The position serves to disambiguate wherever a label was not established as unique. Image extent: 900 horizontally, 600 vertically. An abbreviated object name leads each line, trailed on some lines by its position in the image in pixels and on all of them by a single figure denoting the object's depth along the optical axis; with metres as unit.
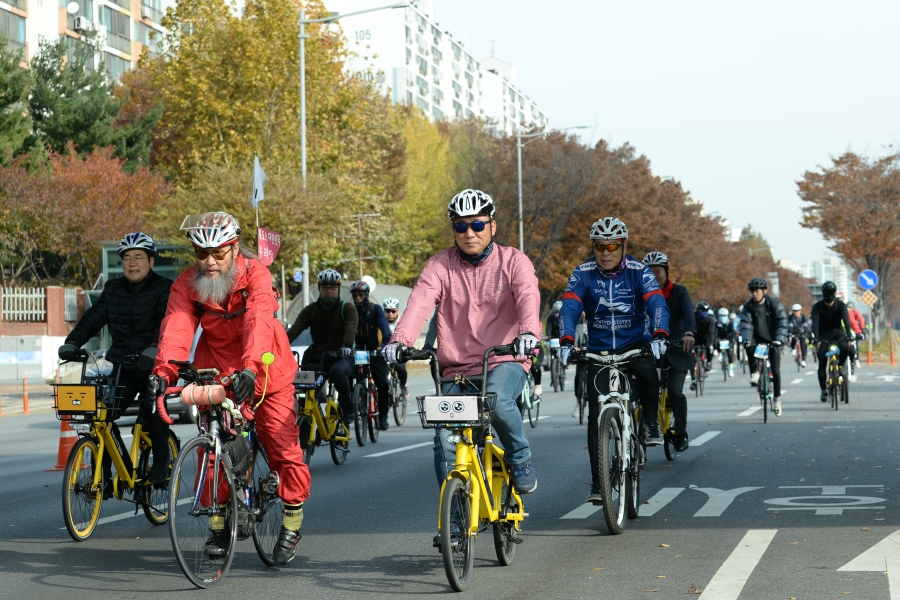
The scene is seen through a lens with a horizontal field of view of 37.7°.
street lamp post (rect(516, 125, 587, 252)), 53.08
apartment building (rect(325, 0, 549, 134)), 108.69
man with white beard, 6.62
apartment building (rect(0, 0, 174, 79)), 55.84
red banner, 18.05
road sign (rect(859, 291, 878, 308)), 45.03
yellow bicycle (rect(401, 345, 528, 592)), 6.14
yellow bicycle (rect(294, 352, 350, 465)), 11.77
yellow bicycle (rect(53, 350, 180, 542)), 7.97
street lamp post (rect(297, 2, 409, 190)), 35.03
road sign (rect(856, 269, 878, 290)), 43.34
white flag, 20.11
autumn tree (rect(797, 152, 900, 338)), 55.97
